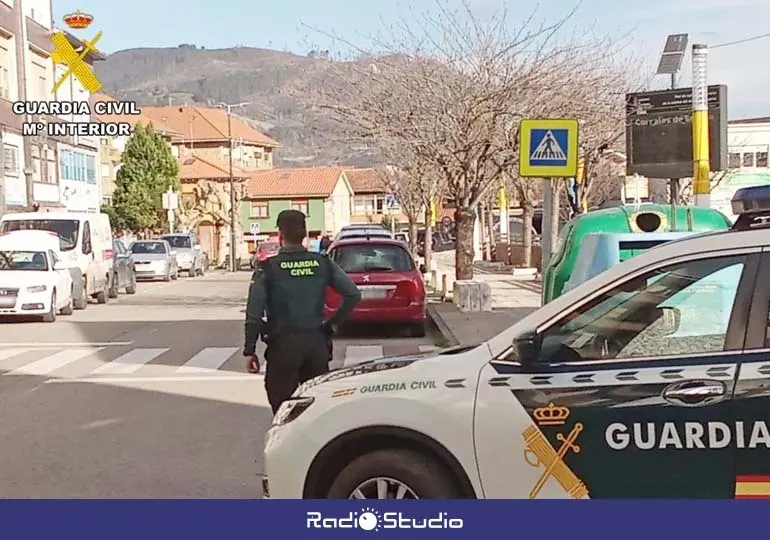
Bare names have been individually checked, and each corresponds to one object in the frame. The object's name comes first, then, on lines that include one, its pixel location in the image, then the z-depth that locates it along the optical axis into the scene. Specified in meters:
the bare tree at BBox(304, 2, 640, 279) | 20.58
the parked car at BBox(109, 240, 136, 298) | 29.36
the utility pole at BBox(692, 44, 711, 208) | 13.23
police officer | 6.70
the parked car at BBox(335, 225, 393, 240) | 19.41
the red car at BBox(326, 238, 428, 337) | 16.83
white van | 25.94
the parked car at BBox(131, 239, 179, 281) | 38.09
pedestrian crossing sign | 11.74
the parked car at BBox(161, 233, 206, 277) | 42.72
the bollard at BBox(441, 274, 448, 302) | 23.91
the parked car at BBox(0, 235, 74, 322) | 20.58
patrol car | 4.38
